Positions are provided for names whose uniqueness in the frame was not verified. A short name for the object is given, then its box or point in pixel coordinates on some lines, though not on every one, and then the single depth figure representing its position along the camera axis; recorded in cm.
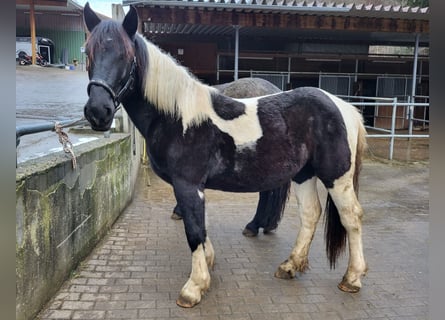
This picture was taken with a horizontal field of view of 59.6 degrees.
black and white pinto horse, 255
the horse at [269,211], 420
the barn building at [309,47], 837
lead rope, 283
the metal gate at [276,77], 1168
